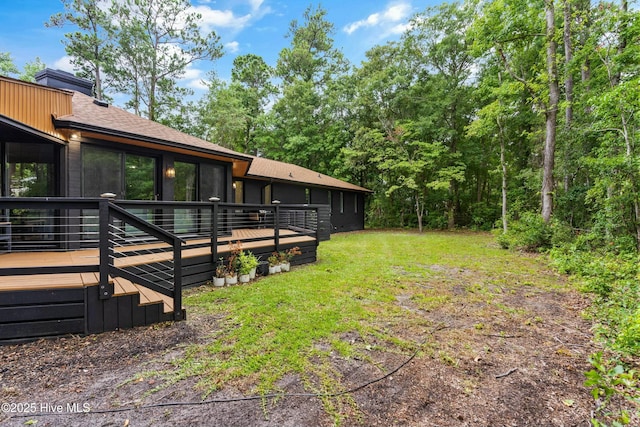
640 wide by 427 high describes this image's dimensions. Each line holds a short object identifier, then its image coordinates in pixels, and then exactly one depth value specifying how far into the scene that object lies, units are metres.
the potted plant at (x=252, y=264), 5.14
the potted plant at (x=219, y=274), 4.79
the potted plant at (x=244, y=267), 5.05
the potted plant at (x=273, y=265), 5.80
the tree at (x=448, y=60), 15.17
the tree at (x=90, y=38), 15.00
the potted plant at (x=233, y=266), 4.89
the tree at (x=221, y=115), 17.53
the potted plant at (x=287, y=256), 6.01
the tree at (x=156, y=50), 16.33
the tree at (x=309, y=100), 20.06
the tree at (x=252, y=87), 21.61
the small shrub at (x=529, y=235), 8.38
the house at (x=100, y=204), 2.79
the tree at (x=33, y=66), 19.24
